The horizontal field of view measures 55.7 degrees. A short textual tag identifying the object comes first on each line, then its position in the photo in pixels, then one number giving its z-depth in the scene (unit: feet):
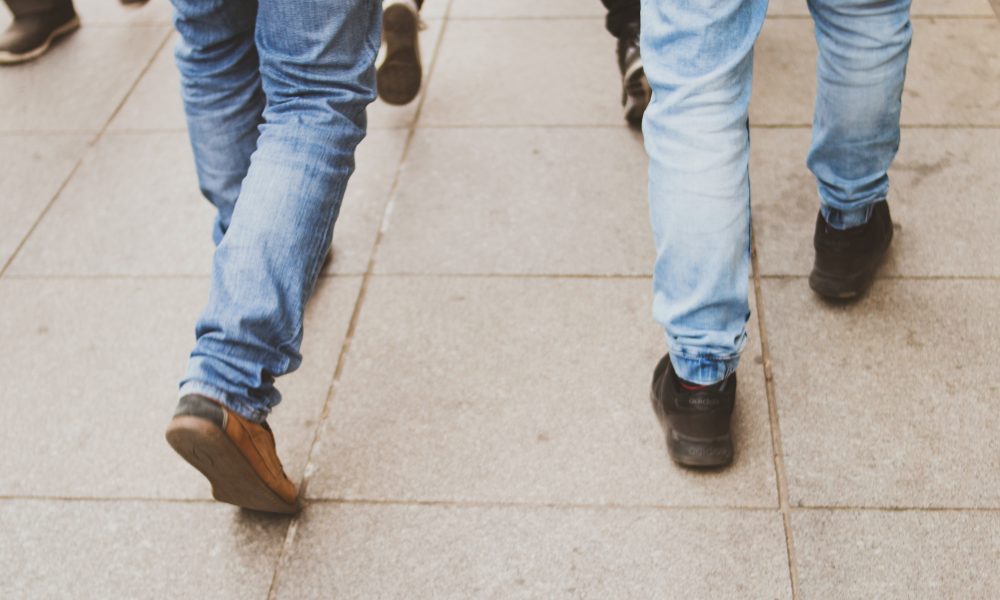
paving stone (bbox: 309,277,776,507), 6.86
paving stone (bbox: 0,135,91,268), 10.00
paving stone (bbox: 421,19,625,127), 10.82
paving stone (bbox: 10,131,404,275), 9.31
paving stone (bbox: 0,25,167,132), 11.62
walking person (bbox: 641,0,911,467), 5.45
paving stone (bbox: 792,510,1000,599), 6.02
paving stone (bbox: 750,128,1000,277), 8.48
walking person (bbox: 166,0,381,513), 5.77
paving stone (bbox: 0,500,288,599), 6.45
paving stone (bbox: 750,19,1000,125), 10.30
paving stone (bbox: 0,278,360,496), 7.28
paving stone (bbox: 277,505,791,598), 6.19
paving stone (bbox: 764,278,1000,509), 6.64
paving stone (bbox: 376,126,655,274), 8.89
